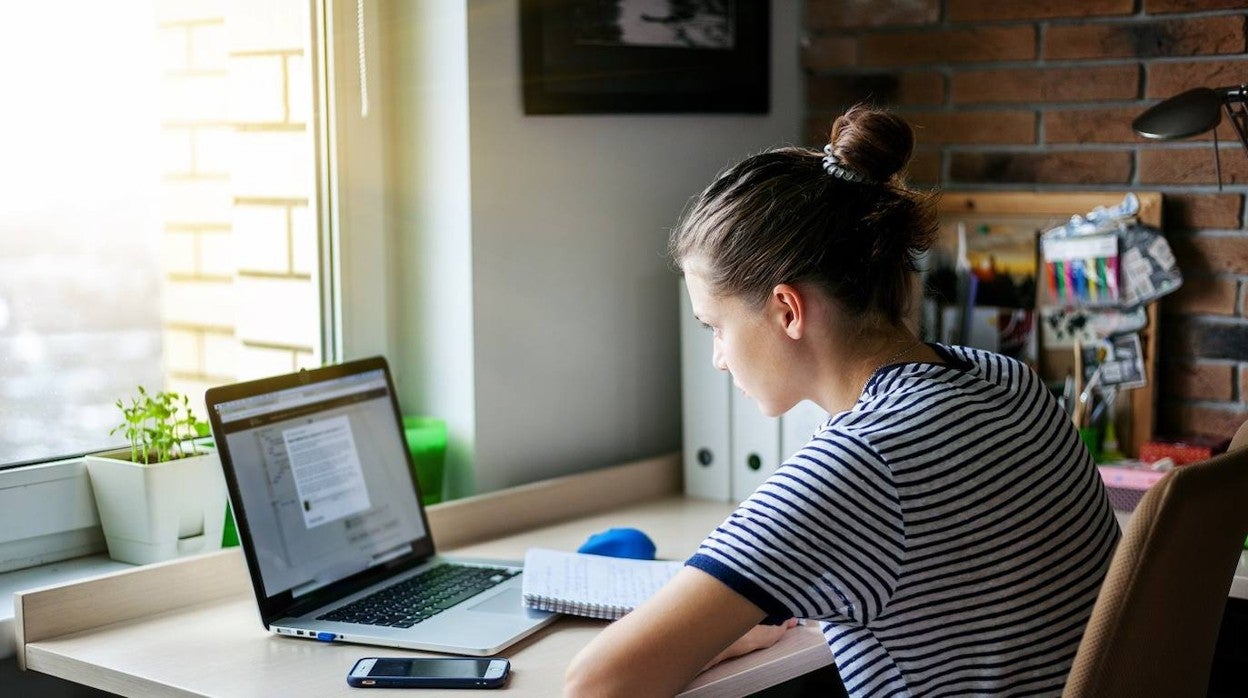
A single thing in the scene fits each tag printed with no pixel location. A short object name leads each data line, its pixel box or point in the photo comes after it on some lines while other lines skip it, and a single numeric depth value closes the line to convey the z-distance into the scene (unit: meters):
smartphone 1.44
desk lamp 1.95
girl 1.19
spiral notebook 1.64
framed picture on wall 2.23
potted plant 1.80
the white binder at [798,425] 2.23
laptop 1.62
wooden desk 1.47
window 1.77
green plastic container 2.14
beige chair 1.12
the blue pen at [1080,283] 2.32
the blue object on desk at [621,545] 1.86
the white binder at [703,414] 2.38
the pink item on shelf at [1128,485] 2.12
